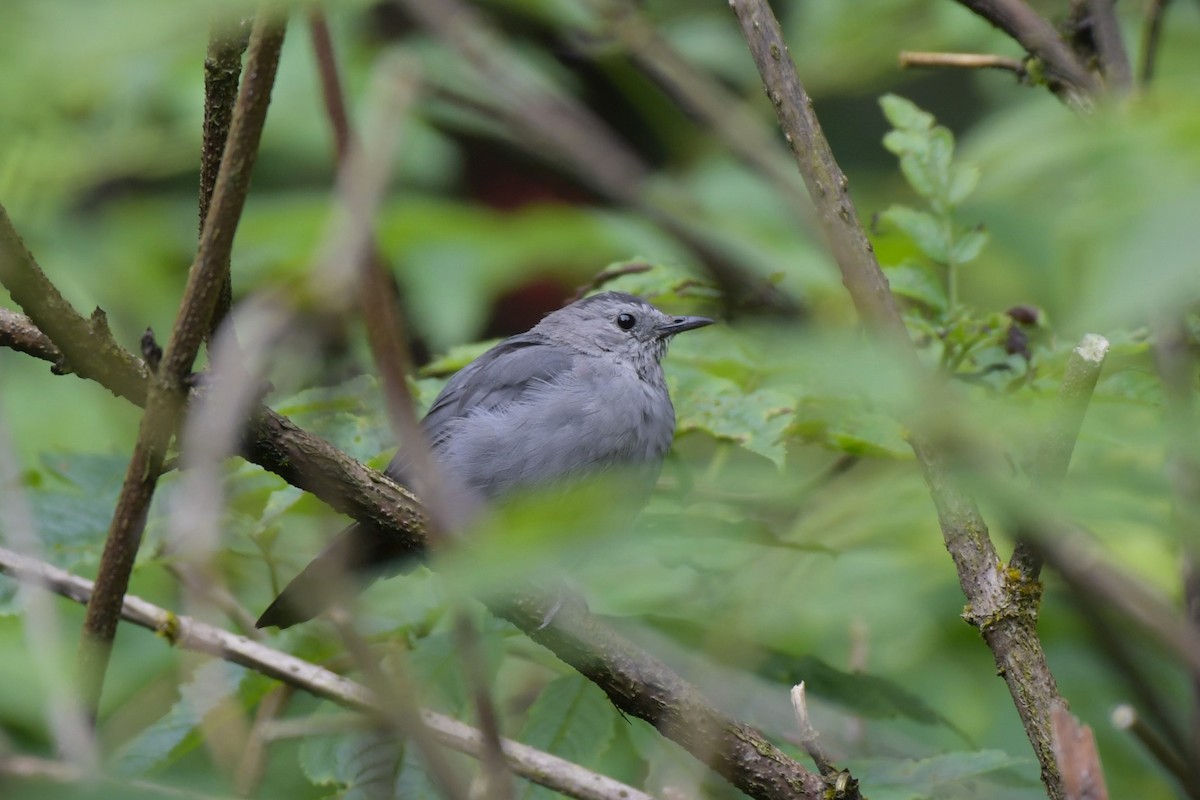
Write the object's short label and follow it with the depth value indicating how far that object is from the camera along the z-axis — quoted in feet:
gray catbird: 24.84
